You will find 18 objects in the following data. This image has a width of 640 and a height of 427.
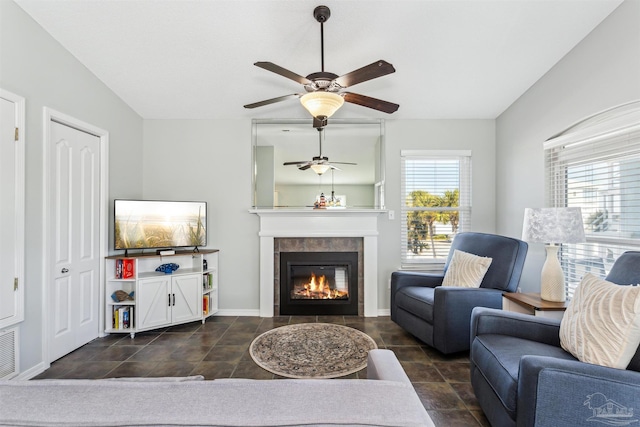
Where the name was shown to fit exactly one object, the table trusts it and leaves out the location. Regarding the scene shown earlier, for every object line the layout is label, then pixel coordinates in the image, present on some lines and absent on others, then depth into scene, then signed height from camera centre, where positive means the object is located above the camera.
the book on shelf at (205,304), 3.60 -1.08
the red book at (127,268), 3.20 -0.58
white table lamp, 2.22 -0.16
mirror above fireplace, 3.81 +0.67
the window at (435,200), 3.94 +0.16
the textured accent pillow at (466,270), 2.85 -0.56
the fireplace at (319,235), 3.79 -0.28
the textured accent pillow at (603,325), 1.40 -0.56
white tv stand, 3.19 -0.87
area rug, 2.42 -1.26
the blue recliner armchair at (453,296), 2.59 -0.78
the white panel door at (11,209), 2.14 +0.04
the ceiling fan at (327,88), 1.90 +0.87
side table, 2.16 -0.69
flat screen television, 3.24 -0.12
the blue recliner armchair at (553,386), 1.28 -0.79
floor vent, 2.15 -1.01
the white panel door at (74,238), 2.63 -0.22
